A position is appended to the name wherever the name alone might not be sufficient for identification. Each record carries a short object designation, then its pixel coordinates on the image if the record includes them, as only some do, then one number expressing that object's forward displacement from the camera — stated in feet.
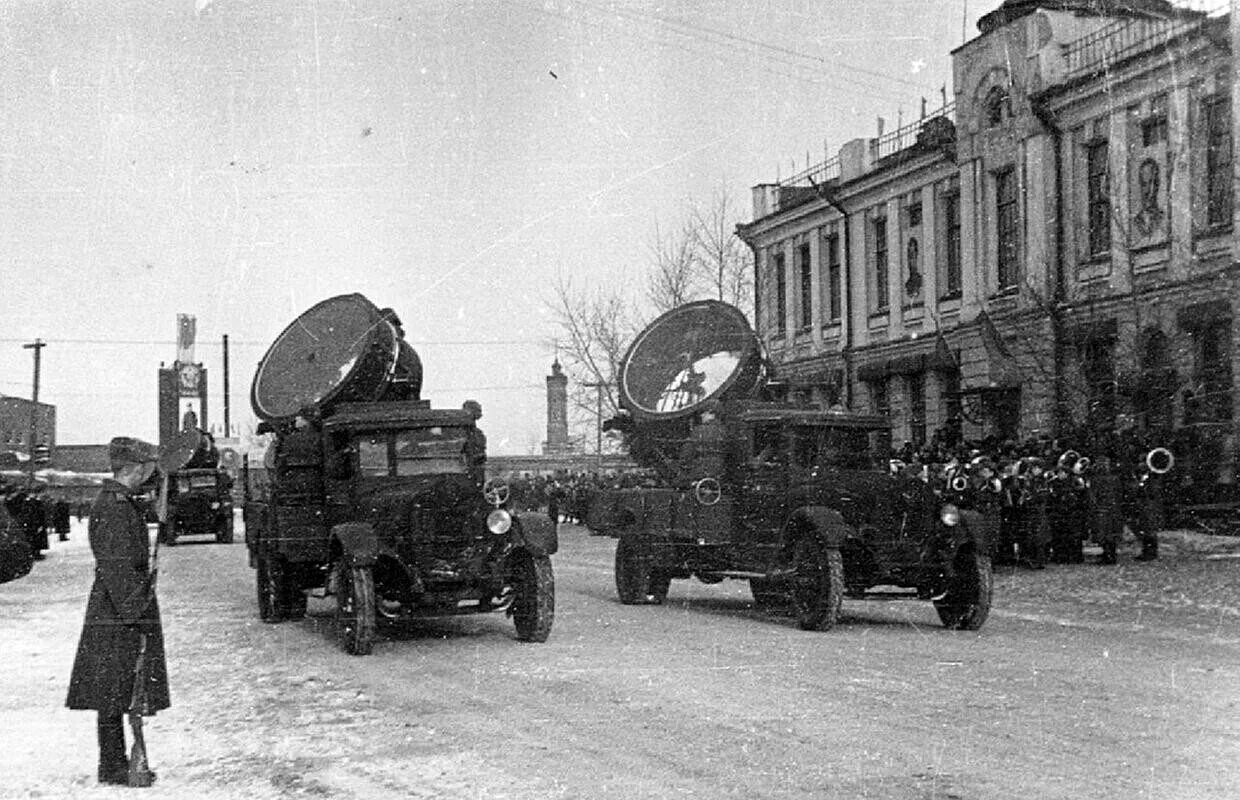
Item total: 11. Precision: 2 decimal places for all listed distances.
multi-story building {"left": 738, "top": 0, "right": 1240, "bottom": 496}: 78.48
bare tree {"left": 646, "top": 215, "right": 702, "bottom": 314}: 129.70
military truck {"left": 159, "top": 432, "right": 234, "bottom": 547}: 119.65
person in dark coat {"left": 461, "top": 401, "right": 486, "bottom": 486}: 43.29
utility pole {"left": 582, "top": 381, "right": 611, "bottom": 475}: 129.03
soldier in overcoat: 22.81
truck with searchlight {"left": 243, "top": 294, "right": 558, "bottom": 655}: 39.60
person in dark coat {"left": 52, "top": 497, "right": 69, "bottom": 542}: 133.49
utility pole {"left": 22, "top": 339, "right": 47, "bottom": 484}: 146.15
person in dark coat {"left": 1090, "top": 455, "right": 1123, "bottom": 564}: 61.16
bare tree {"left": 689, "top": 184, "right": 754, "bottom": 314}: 132.16
